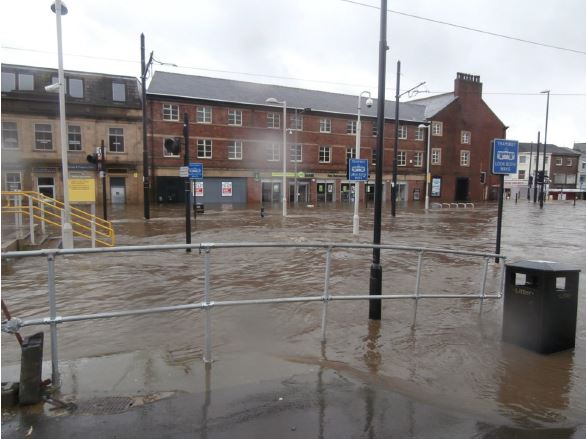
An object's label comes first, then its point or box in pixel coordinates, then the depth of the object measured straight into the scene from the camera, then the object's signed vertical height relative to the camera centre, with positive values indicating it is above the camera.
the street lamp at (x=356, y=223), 17.95 -1.78
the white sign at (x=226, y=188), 45.09 -1.20
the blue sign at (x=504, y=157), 10.39 +0.55
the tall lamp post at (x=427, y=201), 38.00 -1.83
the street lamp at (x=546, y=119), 44.31 +6.14
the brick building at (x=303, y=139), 42.75 +4.17
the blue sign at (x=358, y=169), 16.98 +0.36
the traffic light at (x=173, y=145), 12.48 +0.84
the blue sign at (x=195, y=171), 16.09 +0.18
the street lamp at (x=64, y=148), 12.61 +0.76
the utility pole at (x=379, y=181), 6.42 -0.03
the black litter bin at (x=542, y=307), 5.27 -1.50
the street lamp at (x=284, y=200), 28.17 -1.45
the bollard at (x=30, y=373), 3.70 -1.65
